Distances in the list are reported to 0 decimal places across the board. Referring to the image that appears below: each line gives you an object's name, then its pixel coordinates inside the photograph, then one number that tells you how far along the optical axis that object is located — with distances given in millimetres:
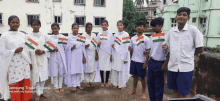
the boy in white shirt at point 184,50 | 2283
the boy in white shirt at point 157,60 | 2963
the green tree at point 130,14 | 22844
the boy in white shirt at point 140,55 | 3527
